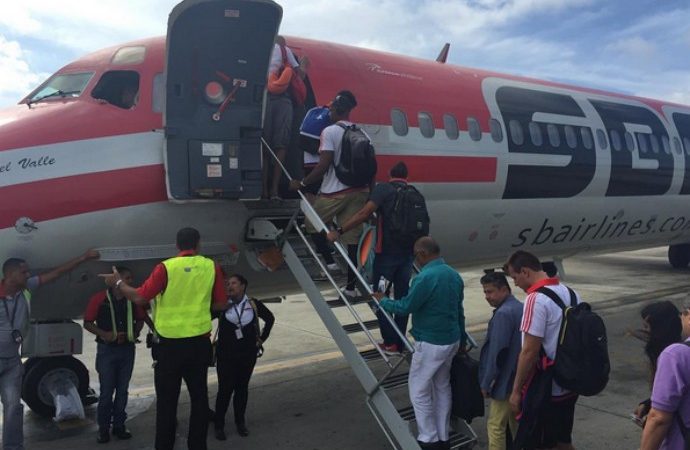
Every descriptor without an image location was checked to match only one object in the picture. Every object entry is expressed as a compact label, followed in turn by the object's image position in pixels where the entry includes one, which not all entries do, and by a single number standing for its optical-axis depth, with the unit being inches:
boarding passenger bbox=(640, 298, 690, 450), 123.5
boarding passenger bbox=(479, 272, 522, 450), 181.5
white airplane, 216.2
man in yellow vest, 194.5
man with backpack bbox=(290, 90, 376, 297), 235.3
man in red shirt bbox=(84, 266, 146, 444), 232.2
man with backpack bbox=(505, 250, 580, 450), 167.6
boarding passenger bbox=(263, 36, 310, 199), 252.8
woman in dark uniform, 231.3
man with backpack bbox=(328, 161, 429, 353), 224.4
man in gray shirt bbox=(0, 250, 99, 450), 196.7
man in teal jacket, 195.6
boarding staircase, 202.4
